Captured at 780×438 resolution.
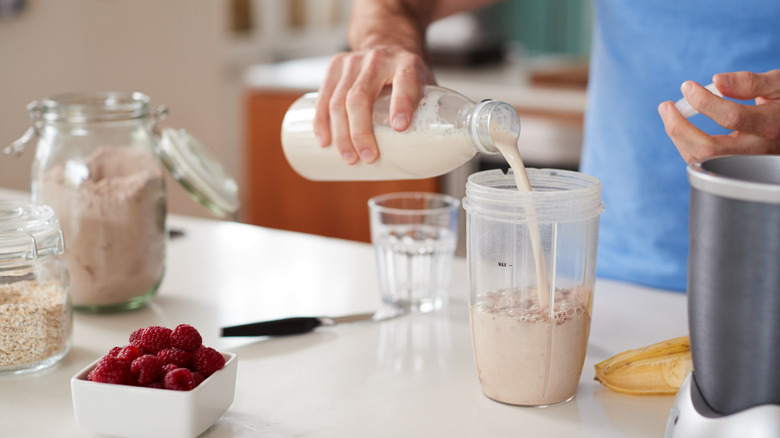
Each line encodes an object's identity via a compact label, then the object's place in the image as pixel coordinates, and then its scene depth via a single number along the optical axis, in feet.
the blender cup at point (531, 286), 2.45
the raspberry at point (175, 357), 2.35
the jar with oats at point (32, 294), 2.73
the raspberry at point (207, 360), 2.37
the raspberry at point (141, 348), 2.42
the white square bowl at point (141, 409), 2.27
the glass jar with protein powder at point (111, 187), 3.28
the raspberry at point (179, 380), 2.27
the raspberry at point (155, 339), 2.42
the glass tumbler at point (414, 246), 3.57
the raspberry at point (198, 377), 2.33
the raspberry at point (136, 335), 2.49
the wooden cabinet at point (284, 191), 10.02
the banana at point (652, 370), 2.62
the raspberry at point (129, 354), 2.37
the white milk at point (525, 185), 2.46
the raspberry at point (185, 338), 2.41
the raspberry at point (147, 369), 2.29
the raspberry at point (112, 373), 2.30
